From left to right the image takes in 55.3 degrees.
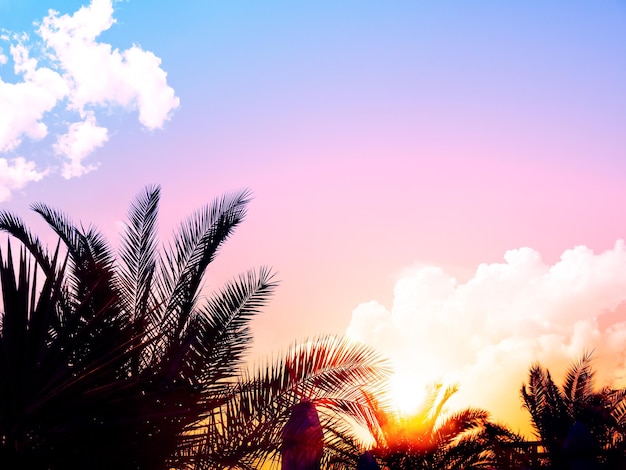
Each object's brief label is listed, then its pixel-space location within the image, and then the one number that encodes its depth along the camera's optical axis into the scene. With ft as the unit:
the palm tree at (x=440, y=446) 40.93
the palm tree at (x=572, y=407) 48.29
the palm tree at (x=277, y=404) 22.40
